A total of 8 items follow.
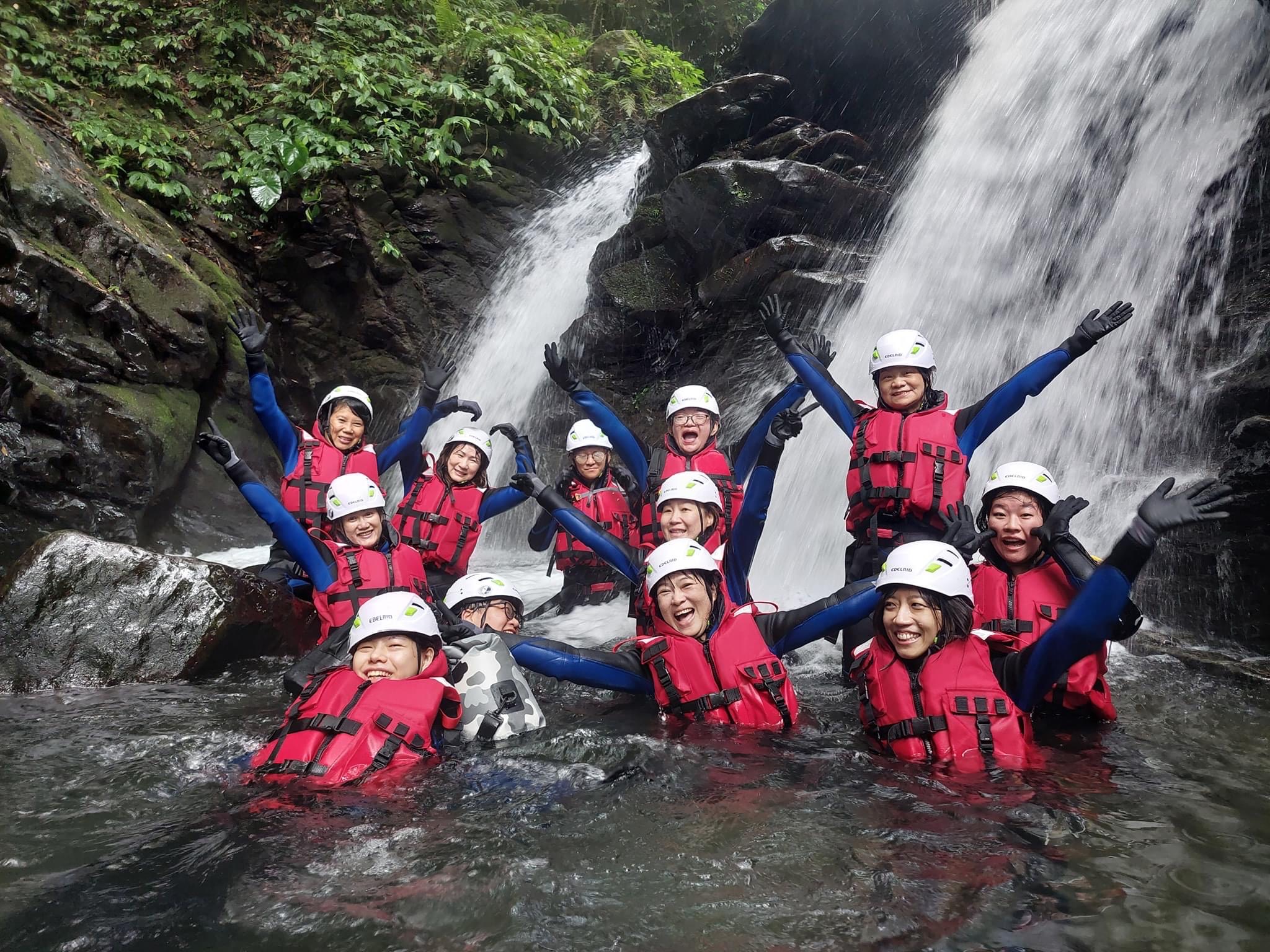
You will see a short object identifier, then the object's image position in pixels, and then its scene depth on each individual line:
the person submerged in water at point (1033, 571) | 4.15
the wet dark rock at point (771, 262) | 10.13
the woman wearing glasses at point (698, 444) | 6.00
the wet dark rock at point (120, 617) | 5.29
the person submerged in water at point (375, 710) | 3.53
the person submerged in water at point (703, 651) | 4.22
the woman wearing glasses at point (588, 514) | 7.10
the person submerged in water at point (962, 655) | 3.42
